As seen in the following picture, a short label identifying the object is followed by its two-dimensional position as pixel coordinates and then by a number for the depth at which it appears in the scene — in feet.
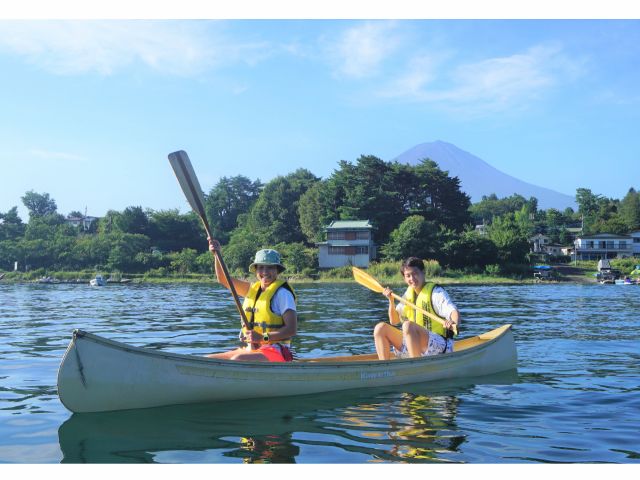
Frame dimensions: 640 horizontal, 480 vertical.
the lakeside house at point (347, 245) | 153.99
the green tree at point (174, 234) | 192.24
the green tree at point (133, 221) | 191.52
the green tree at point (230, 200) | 236.63
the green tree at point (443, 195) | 167.43
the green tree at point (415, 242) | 141.69
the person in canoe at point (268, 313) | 18.63
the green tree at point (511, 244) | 146.30
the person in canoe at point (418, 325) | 21.42
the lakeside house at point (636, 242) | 186.19
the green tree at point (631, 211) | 201.26
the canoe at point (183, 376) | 16.21
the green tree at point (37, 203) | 277.85
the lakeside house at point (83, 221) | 248.11
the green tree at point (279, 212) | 185.26
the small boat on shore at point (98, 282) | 133.18
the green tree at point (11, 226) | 194.49
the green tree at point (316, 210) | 171.42
